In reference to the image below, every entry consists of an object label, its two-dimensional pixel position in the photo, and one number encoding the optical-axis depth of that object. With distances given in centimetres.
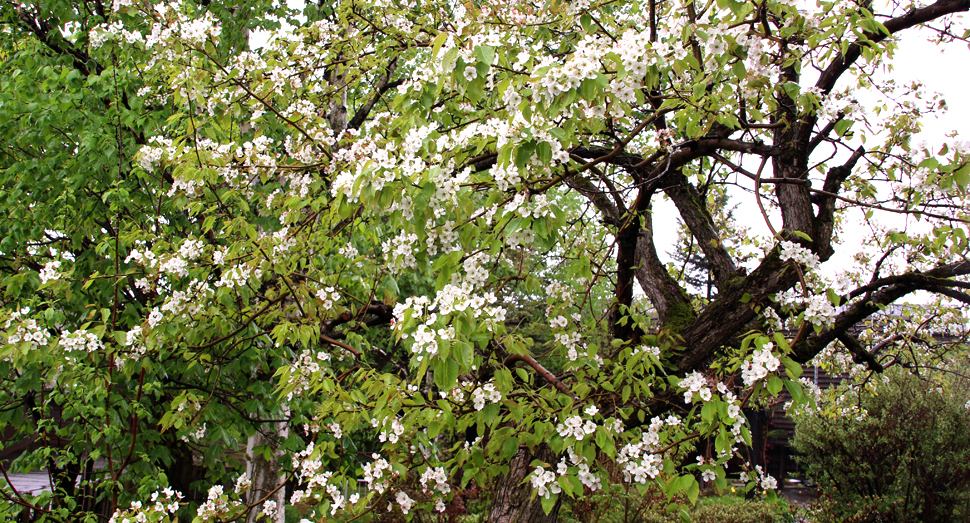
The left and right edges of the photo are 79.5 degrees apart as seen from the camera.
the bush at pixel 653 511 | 705
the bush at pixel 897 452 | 710
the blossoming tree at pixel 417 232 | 201
